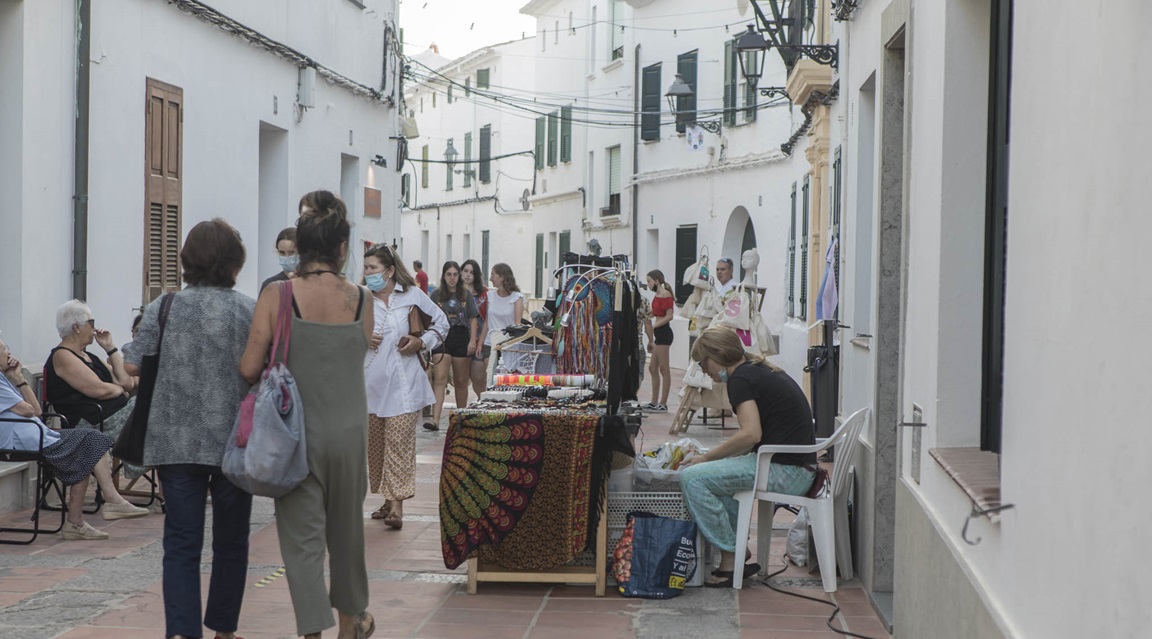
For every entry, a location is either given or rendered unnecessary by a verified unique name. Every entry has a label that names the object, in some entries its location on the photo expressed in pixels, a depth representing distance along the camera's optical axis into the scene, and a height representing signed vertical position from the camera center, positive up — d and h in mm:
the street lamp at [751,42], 12443 +2466
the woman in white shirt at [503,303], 14125 +3
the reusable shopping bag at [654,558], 6434 -1208
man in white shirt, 14562 +332
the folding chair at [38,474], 7172 -992
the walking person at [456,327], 13188 -241
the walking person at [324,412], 4824 -402
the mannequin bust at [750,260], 14969 +533
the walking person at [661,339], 15875 -394
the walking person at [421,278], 20000 +363
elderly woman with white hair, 7840 -492
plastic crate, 6602 -1008
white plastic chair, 6570 -992
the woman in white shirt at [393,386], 7992 -503
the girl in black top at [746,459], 6617 -758
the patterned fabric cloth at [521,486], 6348 -864
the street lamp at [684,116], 23391 +3429
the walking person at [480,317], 13438 -134
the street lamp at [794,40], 10781 +2381
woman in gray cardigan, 4773 -432
